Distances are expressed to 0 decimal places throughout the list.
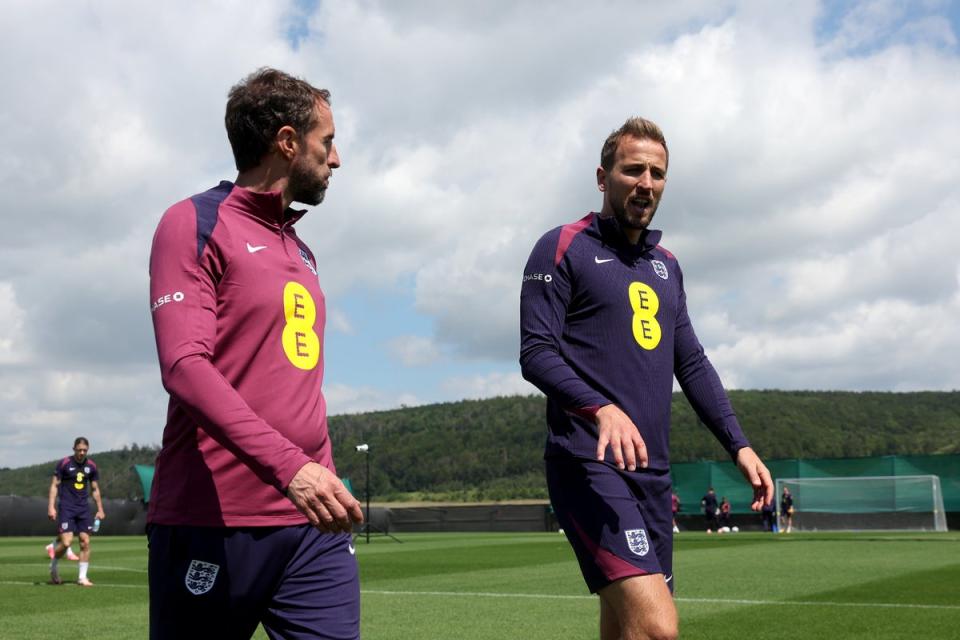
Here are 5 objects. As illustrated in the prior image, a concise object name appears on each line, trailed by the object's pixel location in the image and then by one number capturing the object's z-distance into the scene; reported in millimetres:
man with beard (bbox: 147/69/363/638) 3018
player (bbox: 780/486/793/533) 40625
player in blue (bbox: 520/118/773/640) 4000
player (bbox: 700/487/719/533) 42000
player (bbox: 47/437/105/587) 16297
